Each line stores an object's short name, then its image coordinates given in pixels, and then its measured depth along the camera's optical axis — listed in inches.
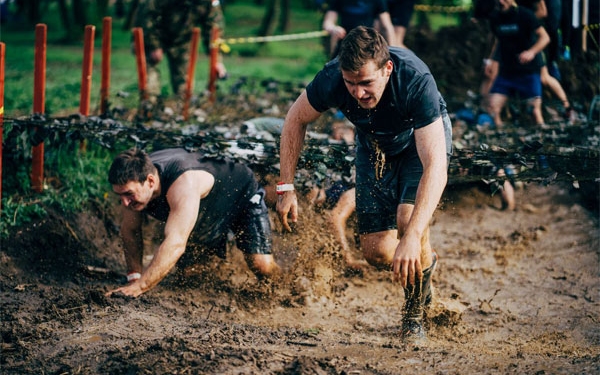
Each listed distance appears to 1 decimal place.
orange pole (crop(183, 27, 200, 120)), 357.1
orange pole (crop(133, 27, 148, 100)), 327.3
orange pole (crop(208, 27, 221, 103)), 375.6
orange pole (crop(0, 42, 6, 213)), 234.5
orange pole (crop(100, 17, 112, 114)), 293.7
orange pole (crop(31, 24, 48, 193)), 253.4
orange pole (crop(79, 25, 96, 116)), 275.1
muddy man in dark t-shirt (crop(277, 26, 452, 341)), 156.6
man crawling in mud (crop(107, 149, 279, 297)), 186.4
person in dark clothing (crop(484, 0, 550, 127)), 318.0
